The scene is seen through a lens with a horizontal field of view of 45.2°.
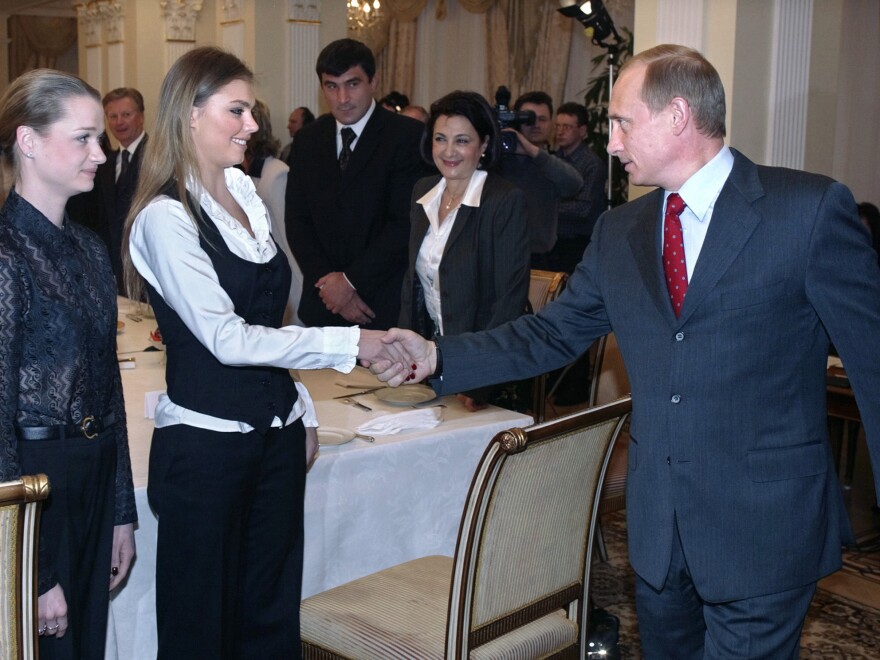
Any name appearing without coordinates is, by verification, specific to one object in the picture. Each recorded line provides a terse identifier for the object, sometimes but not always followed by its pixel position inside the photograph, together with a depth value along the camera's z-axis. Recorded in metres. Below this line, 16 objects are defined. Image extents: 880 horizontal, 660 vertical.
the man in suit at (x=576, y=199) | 6.29
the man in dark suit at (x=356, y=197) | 4.13
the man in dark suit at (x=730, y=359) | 1.82
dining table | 2.30
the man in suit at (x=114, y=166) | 5.64
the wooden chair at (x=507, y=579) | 2.07
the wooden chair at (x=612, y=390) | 3.48
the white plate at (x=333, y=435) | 2.61
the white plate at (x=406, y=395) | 3.00
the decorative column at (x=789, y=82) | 4.70
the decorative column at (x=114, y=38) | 10.84
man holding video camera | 4.79
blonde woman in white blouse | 2.08
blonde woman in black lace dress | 1.83
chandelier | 10.84
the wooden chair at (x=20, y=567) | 1.57
